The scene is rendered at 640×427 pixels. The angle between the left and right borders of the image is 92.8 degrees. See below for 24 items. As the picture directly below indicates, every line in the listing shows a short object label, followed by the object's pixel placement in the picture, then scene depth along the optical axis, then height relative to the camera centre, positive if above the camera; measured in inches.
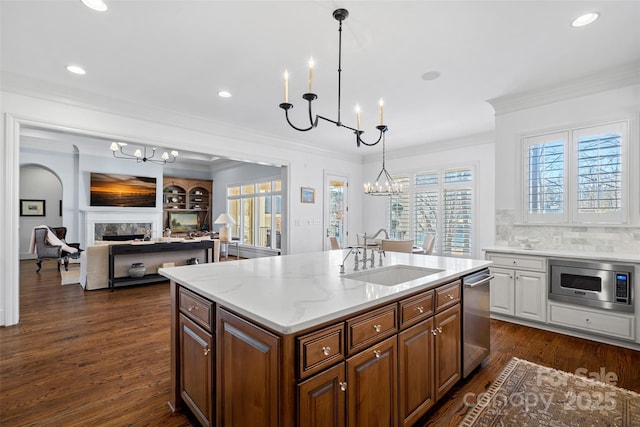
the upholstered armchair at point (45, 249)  263.3 -31.4
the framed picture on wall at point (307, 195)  251.1 +15.8
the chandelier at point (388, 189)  221.7 +17.9
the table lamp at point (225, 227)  317.4 -15.9
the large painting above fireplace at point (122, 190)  317.4 +24.5
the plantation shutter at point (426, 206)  256.4 +6.8
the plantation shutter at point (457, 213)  237.3 +0.8
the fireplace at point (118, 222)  312.7 -10.5
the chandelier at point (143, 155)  254.6 +63.0
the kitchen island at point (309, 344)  48.0 -25.3
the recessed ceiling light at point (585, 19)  94.2 +61.6
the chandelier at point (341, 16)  90.2 +59.5
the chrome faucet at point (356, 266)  85.4 -15.0
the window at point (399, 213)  275.2 +0.7
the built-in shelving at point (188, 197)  414.3 +21.8
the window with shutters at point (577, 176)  129.4 +17.6
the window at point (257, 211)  335.9 +2.6
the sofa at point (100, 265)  202.7 -36.5
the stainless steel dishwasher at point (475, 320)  90.1 -33.3
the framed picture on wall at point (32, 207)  344.5 +6.2
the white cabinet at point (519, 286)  135.3 -33.4
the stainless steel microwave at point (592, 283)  117.3 -28.1
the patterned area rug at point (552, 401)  76.3 -51.5
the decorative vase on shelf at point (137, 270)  216.4 -40.7
